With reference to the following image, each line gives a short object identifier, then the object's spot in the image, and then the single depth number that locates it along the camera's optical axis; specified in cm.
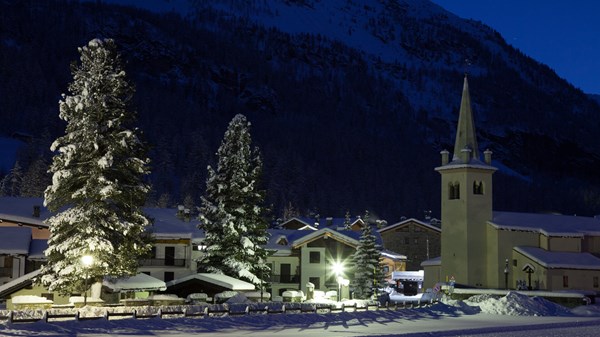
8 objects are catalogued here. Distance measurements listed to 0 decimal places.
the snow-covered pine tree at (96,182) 4434
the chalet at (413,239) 11875
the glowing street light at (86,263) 4284
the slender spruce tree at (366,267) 7619
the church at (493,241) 7569
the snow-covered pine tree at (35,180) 13225
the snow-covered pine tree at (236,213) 6056
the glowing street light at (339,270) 6850
